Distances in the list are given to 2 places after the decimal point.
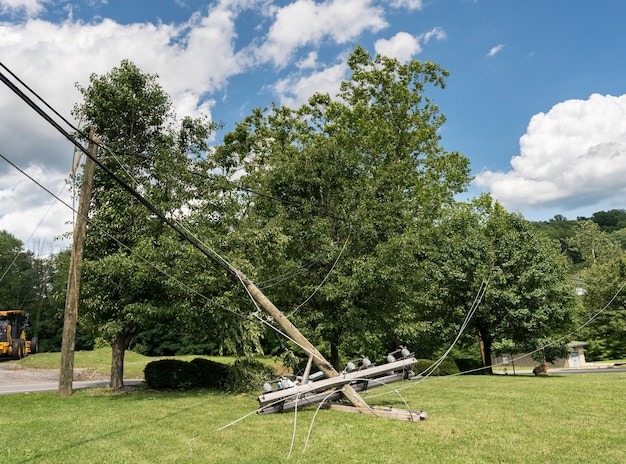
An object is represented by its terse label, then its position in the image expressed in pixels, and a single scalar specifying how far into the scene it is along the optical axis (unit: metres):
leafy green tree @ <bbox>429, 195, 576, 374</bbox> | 22.48
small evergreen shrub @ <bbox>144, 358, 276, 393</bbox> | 15.58
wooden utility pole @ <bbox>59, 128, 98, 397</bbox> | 13.19
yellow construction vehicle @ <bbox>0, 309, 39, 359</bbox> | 30.84
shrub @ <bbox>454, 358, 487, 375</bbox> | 26.34
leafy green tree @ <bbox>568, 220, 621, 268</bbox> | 62.53
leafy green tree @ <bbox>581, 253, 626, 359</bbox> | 36.50
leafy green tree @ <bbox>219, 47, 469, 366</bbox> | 15.99
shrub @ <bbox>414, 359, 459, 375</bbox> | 20.30
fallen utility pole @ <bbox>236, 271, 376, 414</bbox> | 9.20
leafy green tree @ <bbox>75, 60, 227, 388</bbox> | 12.95
